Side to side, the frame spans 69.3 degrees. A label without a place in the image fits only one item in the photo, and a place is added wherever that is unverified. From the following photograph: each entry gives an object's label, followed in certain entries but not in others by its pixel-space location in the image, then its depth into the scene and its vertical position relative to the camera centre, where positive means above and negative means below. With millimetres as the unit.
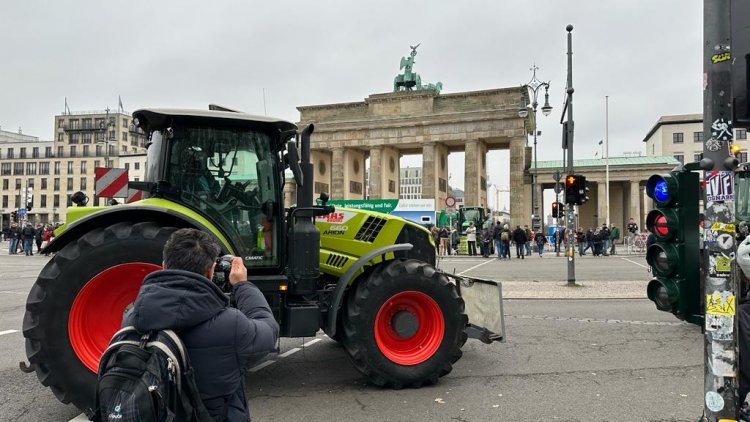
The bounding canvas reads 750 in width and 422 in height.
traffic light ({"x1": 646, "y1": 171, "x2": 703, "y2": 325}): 3209 -139
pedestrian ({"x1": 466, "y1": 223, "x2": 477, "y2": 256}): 31984 -982
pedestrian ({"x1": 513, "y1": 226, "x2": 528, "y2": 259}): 29078 -784
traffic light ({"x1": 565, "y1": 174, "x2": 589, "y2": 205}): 15078 +998
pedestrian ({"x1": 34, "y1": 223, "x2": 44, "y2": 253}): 33781 -807
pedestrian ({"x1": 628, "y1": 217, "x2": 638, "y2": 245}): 32825 -471
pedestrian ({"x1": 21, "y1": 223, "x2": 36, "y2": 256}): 30828 -909
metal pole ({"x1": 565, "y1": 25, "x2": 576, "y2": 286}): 15852 +3607
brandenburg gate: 56844 +9571
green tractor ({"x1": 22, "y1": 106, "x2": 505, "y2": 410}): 4461 -277
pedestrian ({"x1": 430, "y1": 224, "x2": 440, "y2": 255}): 29466 -596
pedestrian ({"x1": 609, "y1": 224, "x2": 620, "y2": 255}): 31867 -657
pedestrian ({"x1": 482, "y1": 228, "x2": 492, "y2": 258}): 30406 -1045
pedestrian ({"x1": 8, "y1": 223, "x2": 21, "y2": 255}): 31641 -938
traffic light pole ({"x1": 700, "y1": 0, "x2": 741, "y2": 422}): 2992 -66
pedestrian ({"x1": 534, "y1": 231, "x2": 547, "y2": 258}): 31936 -965
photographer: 2107 -393
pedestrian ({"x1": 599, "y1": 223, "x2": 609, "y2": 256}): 31203 -884
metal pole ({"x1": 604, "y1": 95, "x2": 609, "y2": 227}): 54662 +6094
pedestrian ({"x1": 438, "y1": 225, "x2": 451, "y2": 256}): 31741 -871
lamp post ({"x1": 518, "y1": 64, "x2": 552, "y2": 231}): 26562 +6649
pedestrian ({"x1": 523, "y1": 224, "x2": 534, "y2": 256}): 31438 -1352
